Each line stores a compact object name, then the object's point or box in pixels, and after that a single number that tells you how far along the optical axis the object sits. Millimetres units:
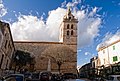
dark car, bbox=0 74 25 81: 5944
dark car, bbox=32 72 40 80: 14600
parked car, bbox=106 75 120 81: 8362
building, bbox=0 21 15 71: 12417
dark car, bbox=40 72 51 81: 12082
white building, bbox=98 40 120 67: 19080
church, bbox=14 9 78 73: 26401
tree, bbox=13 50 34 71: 23232
